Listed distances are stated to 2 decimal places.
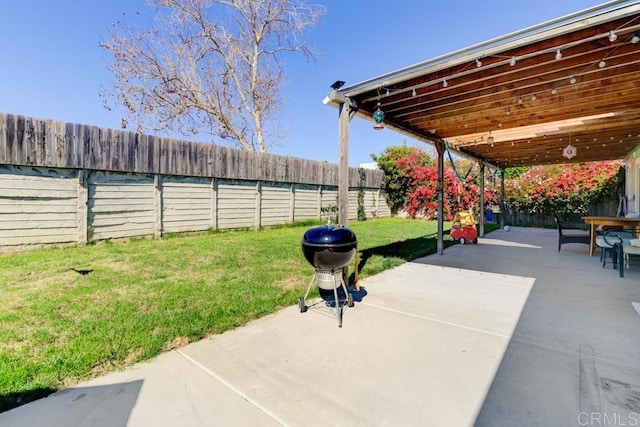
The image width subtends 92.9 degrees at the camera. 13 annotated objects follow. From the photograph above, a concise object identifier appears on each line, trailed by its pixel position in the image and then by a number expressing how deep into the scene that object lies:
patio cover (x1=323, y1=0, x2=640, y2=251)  2.98
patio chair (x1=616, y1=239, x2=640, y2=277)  4.50
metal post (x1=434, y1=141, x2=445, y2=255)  6.51
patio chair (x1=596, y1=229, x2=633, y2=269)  4.93
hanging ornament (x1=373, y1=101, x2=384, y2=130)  4.49
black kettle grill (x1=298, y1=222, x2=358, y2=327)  2.84
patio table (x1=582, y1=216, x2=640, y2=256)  5.68
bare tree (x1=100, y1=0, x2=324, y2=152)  11.38
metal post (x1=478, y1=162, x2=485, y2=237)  9.51
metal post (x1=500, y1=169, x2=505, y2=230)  11.80
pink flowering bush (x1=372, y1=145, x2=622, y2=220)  11.95
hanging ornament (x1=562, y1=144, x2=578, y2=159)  7.37
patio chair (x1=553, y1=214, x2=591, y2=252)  6.52
